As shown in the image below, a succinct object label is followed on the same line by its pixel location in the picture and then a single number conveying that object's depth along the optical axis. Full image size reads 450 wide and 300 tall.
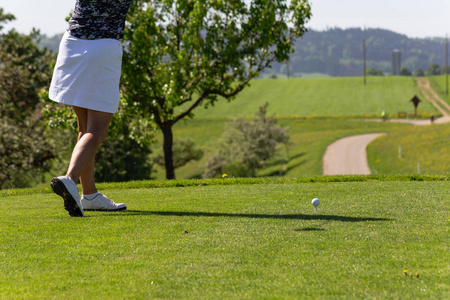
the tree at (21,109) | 31.19
